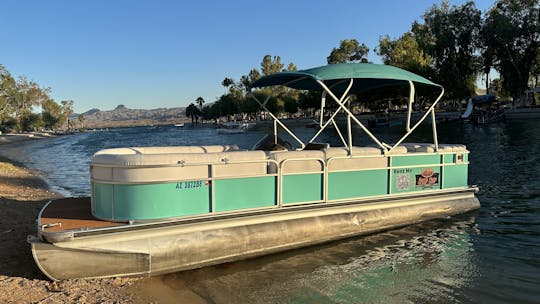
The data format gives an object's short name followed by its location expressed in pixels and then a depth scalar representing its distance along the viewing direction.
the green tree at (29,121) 123.44
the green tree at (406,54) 69.61
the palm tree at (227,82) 164.12
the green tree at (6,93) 89.19
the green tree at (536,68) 62.99
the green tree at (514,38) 61.31
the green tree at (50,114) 146.62
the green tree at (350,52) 94.62
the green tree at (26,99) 114.31
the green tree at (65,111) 160.88
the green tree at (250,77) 128.65
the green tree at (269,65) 120.56
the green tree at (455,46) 68.62
